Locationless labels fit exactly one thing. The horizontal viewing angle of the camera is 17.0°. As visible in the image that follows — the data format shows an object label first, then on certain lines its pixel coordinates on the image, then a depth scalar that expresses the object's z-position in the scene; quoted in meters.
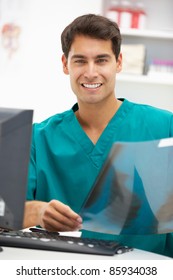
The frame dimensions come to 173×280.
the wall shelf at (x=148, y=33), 3.42
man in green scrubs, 1.53
